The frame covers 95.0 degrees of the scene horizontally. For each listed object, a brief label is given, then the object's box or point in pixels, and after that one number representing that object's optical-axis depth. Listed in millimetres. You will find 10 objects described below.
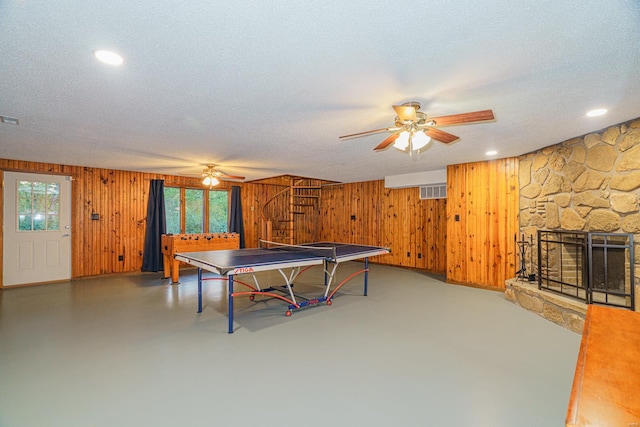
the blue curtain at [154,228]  6137
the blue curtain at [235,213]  7555
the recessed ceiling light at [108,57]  1723
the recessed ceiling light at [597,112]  2656
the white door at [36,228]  4996
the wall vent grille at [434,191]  6312
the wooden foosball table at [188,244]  5220
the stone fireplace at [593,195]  2998
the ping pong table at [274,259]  3102
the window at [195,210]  6750
